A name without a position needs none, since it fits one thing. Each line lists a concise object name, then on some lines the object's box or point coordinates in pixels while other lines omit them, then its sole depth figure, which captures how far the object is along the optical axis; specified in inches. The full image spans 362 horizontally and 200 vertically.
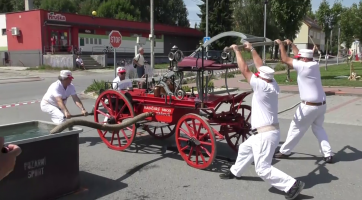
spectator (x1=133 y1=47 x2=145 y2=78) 534.6
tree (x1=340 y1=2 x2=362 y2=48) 1999.3
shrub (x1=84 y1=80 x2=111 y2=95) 629.7
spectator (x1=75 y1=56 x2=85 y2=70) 1296.8
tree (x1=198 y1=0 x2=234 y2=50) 1849.2
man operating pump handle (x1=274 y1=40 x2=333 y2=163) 245.0
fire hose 187.6
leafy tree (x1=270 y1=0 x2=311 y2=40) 1018.1
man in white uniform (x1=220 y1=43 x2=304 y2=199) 187.5
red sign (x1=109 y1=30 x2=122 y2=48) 518.0
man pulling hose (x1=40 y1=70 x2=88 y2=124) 285.0
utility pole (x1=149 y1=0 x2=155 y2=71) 766.8
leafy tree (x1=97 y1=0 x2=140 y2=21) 2348.7
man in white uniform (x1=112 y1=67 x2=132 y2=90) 307.7
